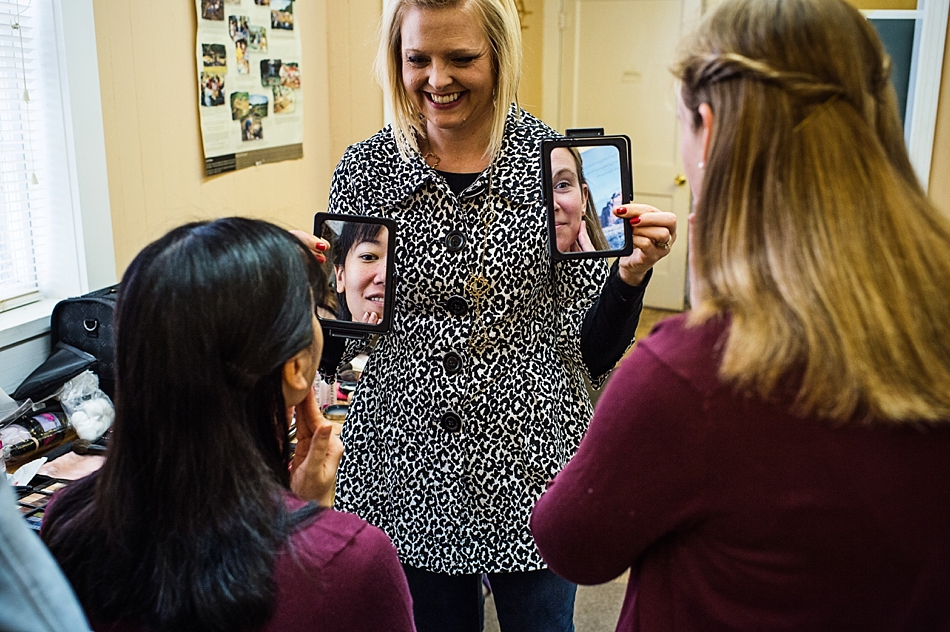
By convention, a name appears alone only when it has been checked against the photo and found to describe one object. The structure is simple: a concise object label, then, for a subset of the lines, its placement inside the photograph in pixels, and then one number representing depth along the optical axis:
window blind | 1.81
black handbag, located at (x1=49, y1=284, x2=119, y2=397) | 1.83
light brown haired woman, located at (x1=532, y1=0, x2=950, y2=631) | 0.69
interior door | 4.93
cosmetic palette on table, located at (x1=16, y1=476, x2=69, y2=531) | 1.41
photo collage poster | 2.36
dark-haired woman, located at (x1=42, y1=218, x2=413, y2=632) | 0.81
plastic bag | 1.76
